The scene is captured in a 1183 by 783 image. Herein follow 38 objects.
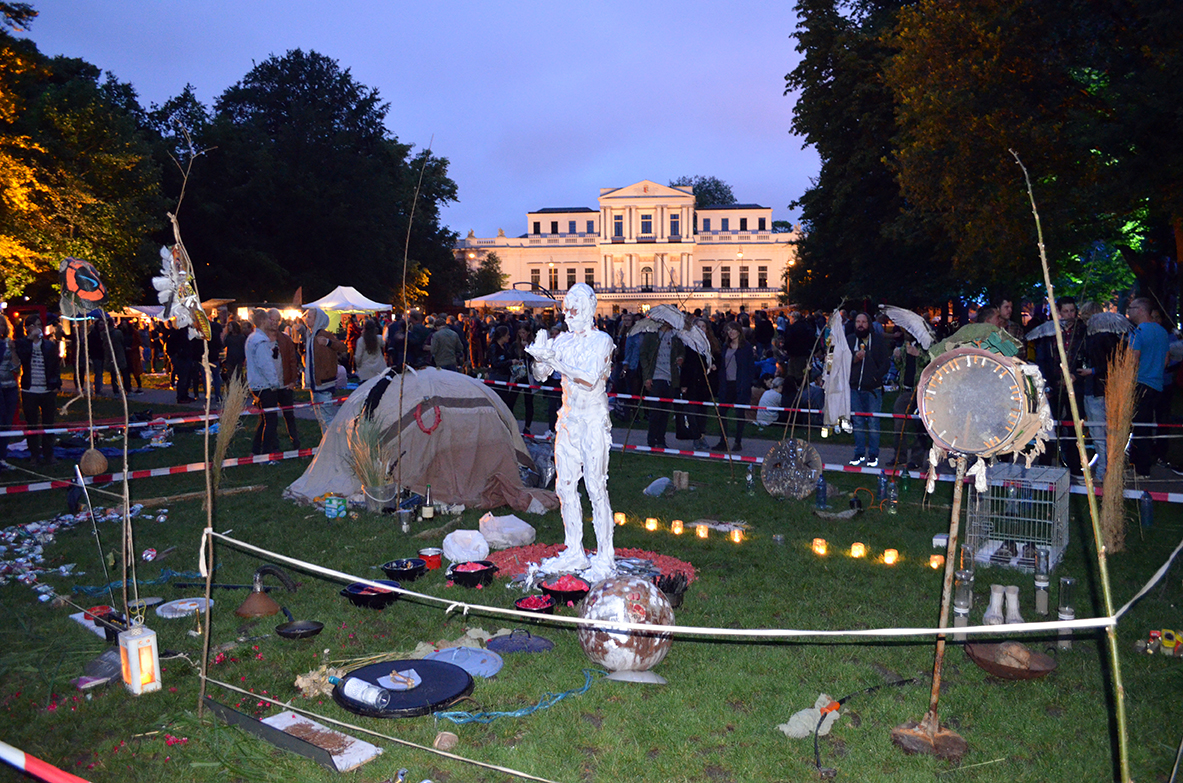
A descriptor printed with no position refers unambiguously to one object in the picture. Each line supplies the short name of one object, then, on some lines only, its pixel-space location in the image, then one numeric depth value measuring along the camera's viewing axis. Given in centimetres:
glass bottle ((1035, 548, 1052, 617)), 592
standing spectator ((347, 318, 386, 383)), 1269
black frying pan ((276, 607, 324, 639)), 555
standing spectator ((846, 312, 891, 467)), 1112
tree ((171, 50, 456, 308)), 3638
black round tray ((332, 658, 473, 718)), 450
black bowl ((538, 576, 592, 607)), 618
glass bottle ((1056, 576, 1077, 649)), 551
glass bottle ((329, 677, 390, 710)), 452
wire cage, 705
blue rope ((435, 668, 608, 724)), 459
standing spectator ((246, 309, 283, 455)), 1145
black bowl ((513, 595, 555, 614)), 598
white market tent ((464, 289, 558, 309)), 2720
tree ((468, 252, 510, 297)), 6825
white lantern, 482
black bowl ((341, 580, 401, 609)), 612
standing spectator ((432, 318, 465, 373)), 1475
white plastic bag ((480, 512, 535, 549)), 795
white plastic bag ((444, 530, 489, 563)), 732
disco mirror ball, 511
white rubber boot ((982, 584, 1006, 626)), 568
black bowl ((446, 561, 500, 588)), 670
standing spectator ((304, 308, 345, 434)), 1252
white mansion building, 9594
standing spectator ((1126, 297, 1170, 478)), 963
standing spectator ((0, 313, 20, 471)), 1148
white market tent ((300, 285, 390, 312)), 2297
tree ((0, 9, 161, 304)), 2216
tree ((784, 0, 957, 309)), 2473
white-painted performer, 635
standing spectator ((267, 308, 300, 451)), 1180
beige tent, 945
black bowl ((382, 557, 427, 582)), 682
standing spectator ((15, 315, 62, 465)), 1205
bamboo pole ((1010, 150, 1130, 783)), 251
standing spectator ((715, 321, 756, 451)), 1406
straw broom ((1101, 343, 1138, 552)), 711
